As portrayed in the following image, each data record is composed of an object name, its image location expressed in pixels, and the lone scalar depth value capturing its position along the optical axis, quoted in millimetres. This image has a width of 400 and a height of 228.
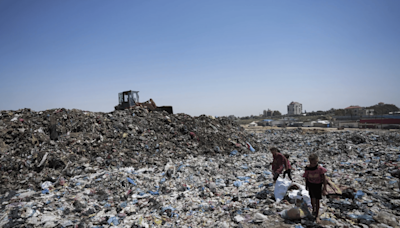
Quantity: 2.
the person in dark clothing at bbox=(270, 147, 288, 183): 4633
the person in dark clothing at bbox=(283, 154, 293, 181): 4608
